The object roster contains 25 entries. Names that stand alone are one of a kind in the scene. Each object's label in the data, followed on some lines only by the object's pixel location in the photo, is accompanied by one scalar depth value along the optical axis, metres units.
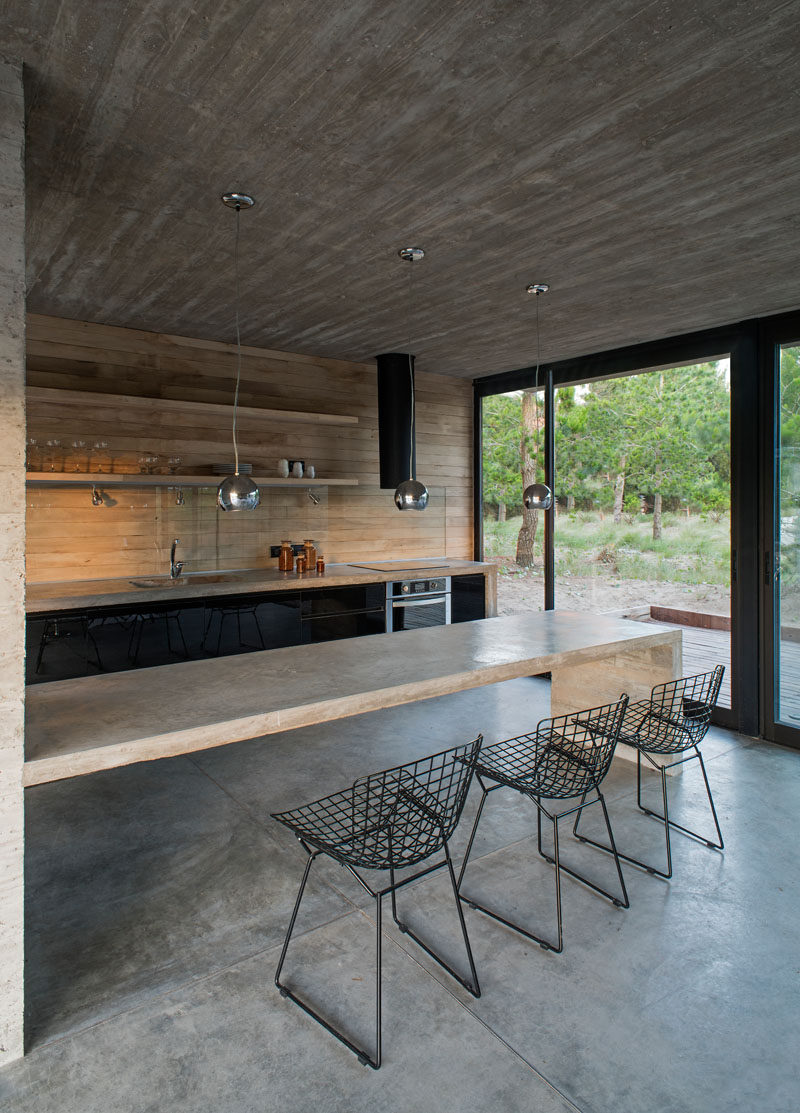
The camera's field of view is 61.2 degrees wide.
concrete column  1.81
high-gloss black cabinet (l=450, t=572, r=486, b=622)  5.66
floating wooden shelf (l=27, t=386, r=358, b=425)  4.15
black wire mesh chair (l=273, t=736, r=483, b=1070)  1.90
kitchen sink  4.43
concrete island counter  1.97
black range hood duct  5.32
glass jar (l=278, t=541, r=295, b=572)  5.13
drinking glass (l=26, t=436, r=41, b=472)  4.14
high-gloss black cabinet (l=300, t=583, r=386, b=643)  4.77
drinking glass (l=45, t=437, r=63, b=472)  4.20
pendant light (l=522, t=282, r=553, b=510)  4.09
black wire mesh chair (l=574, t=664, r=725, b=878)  2.85
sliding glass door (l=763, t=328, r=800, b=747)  4.08
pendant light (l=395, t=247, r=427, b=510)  3.56
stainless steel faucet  4.69
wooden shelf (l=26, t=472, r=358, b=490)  4.00
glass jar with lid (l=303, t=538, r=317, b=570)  5.22
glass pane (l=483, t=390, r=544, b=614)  5.91
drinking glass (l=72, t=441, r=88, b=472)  4.33
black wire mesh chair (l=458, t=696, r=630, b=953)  2.40
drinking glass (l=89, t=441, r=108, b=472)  4.41
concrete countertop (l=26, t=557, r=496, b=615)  3.79
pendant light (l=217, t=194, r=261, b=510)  2.91
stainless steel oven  5.19
